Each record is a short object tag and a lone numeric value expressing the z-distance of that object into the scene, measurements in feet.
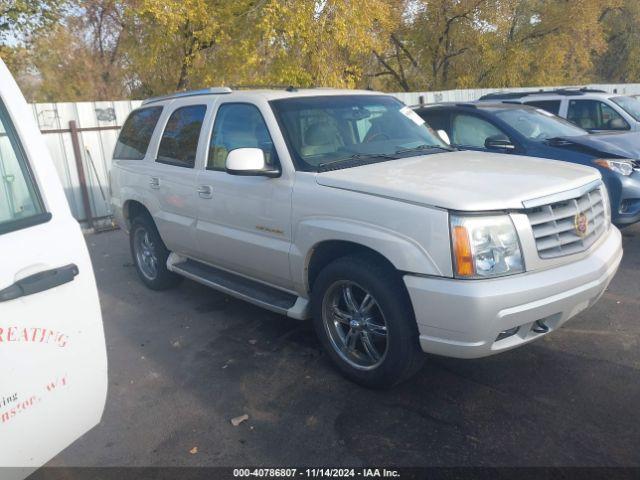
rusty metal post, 30.52
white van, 6.31
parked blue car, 19.72
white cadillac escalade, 9.73
